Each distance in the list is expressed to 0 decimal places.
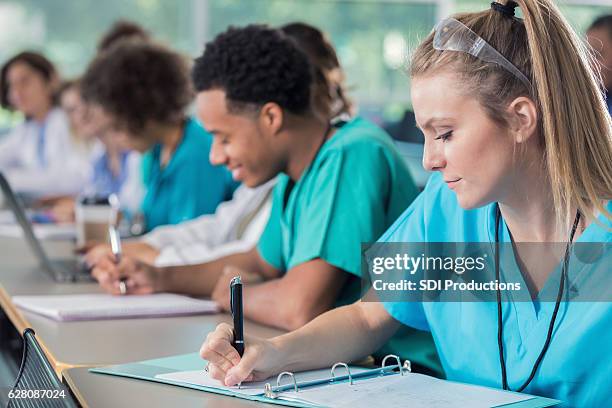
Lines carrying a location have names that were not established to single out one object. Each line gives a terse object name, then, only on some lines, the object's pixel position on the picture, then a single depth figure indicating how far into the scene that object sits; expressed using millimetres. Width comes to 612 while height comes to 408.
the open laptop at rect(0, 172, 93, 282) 2328
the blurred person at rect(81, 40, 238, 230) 3068
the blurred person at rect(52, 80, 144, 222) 3422
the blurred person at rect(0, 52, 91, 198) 5133
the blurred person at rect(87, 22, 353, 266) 2172
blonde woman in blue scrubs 1266
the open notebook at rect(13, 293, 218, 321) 1841
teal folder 1232
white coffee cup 2688
